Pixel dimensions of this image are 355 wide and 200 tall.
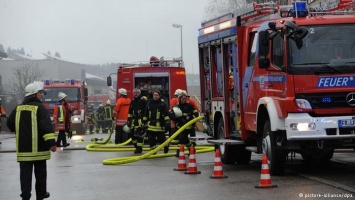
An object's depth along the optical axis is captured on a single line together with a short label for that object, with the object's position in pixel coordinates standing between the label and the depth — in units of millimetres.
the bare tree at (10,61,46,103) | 71494
